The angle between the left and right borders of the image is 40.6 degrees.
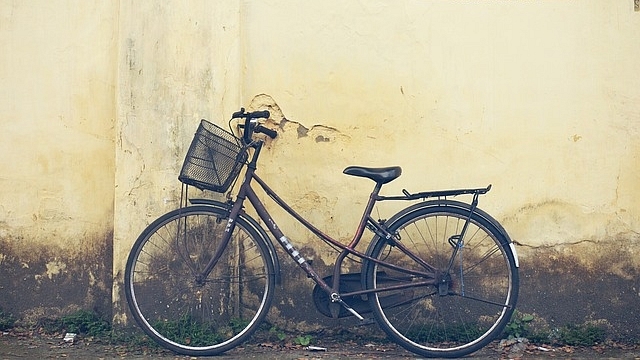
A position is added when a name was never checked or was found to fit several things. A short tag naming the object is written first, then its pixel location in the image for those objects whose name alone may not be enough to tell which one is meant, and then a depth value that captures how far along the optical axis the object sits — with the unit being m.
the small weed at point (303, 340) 6.11
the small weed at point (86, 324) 6.25
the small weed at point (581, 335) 6.15
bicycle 5.75
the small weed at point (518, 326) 6.16
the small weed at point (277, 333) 6.14
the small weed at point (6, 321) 6.32
